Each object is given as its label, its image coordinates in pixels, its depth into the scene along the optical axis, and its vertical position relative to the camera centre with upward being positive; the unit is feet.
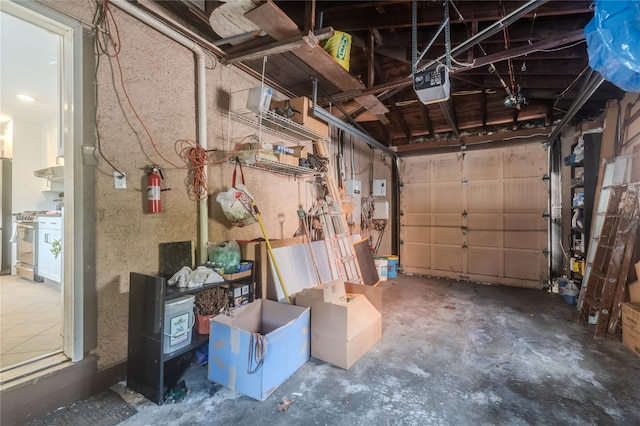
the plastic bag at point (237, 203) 7.93 +0.26
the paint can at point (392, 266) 17.97 -3.60
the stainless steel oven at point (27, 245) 13.84 -1.79
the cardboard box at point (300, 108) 10.09 +3.92
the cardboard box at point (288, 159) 9.14 +1.87
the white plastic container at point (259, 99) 8.30 +3.52
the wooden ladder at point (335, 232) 11.91 -0.92
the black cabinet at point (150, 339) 5.68 -2.80
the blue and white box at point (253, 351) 5.86 -3.26
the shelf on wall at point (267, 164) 8.59 +1.71
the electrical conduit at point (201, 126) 7.96 +2.55
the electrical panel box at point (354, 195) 16.72 +1.13
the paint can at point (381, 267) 16.90 -3.43
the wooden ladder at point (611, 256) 9.39 -1.60
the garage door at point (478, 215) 15.92 -0.18
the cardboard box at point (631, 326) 8.01 -3.50
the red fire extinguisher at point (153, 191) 6.68 +0.52
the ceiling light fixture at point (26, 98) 13.28 +5.68
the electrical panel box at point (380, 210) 19.40 +0.16
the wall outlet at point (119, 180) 6.33 +0.74
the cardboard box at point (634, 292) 8.79 -2.63
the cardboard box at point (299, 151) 10.21 +2.32
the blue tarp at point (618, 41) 5.19 +3.49
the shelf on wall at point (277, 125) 9.08 +3.30
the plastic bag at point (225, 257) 7.39 -1.25
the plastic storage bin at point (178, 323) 5.85 -2.49
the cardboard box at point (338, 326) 7.20 -3.25
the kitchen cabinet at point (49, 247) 12.74 -1.72
